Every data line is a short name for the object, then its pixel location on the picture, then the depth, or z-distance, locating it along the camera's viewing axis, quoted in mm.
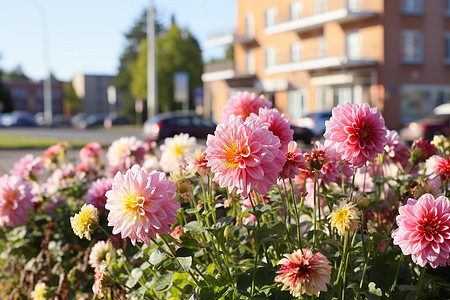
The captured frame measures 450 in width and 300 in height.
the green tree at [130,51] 71062
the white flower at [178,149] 2975
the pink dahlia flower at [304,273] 1496
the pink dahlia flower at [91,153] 4227
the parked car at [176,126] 22656
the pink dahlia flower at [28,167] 3725
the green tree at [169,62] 54406
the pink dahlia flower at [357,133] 1700
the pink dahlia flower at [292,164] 1760
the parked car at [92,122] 55250
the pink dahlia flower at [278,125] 1899
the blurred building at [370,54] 29562
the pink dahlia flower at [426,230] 1541
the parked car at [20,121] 56562
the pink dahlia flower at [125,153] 3492
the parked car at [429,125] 19797
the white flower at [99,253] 2355
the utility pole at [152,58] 28516
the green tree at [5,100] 74250
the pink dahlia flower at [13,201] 2916
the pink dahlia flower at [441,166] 1993
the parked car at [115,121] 56438
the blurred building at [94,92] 101250
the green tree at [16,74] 124750
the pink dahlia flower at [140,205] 1604
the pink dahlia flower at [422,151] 2367
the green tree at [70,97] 76812
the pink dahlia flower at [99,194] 2719
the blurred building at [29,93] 98875
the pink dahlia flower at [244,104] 2541
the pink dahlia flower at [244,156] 1550
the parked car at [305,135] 20266
